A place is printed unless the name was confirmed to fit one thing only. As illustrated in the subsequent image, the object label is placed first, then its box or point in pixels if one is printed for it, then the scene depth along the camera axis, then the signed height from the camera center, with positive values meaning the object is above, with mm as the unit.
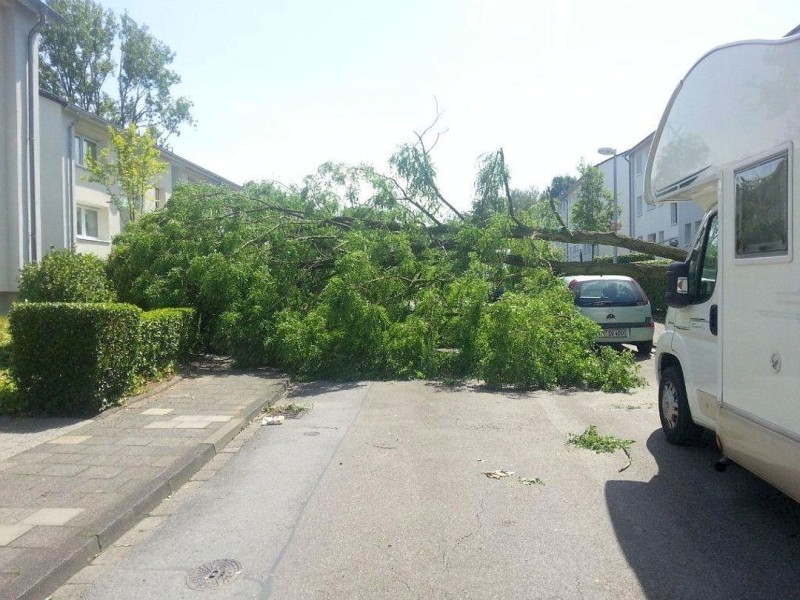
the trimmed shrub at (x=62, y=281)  12914 +206
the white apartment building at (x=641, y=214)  31281 +3714
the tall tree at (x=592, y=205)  33500 +4136
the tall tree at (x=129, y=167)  25062 +4572
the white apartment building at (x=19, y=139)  17703 +3970
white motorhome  3930 +259
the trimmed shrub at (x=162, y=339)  9734 -739
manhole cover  3932 -1667
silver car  13367 -389
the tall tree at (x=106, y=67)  44250 +15025
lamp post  25922 +5169
